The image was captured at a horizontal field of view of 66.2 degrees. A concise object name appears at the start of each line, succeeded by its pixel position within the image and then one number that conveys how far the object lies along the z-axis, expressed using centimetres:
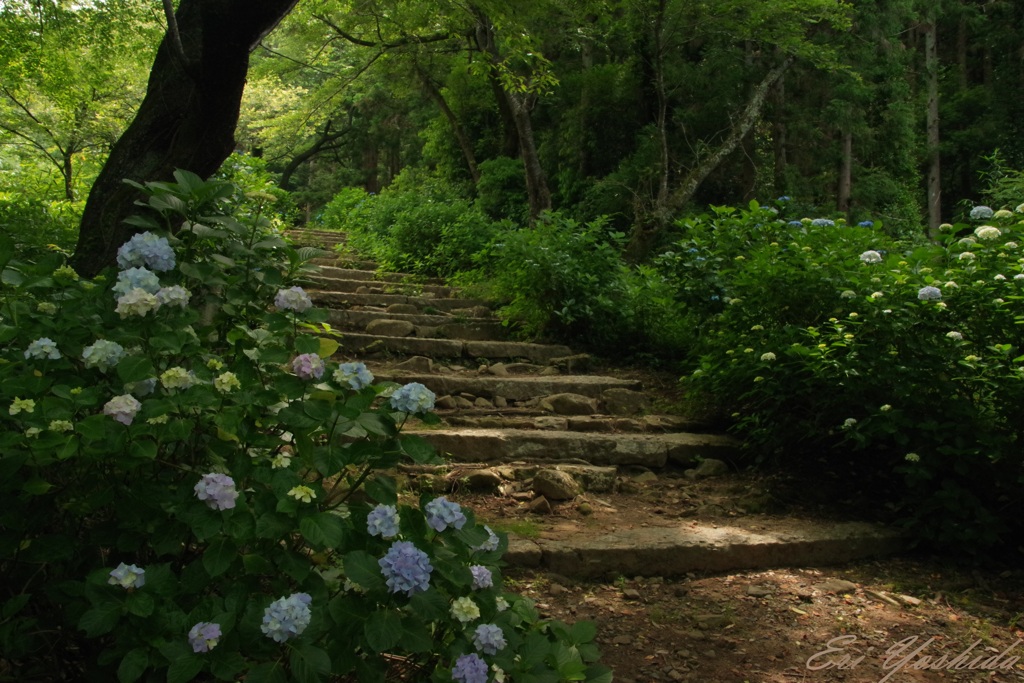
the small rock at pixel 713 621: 283
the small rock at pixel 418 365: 593
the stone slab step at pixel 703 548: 318
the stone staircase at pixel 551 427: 331
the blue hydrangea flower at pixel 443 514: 171
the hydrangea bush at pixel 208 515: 162
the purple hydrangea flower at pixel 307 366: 178
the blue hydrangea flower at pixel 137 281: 175
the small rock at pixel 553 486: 392
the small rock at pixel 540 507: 376
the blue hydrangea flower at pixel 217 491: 163
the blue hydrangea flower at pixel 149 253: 187
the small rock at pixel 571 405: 533
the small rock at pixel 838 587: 320
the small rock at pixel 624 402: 539
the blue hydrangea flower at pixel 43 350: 179
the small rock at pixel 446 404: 528
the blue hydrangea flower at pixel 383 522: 166
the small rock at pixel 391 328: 667
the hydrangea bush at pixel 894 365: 346
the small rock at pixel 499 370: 607
